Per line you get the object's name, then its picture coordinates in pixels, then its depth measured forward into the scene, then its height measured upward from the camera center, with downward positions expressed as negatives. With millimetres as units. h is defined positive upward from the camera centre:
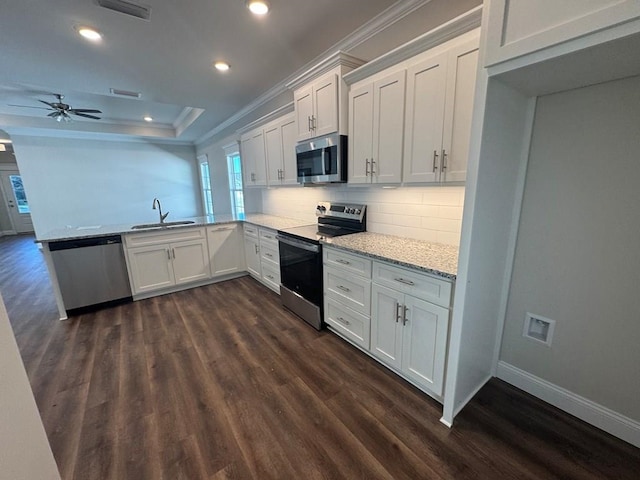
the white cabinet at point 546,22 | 888 +596
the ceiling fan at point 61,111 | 3889 +1220
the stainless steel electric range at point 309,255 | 2527 -670
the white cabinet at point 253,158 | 3732 +458
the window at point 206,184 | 6769 +147
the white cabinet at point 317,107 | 2354 +764
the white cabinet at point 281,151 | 3131 +470
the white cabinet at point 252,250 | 3732 -904
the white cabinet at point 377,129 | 1917 +444
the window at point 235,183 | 5246 +124
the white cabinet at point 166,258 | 3330 -904
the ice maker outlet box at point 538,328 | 1690 -946
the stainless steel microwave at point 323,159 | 2377 +267
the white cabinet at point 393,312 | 1611 -898
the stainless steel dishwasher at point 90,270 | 2947 -916
